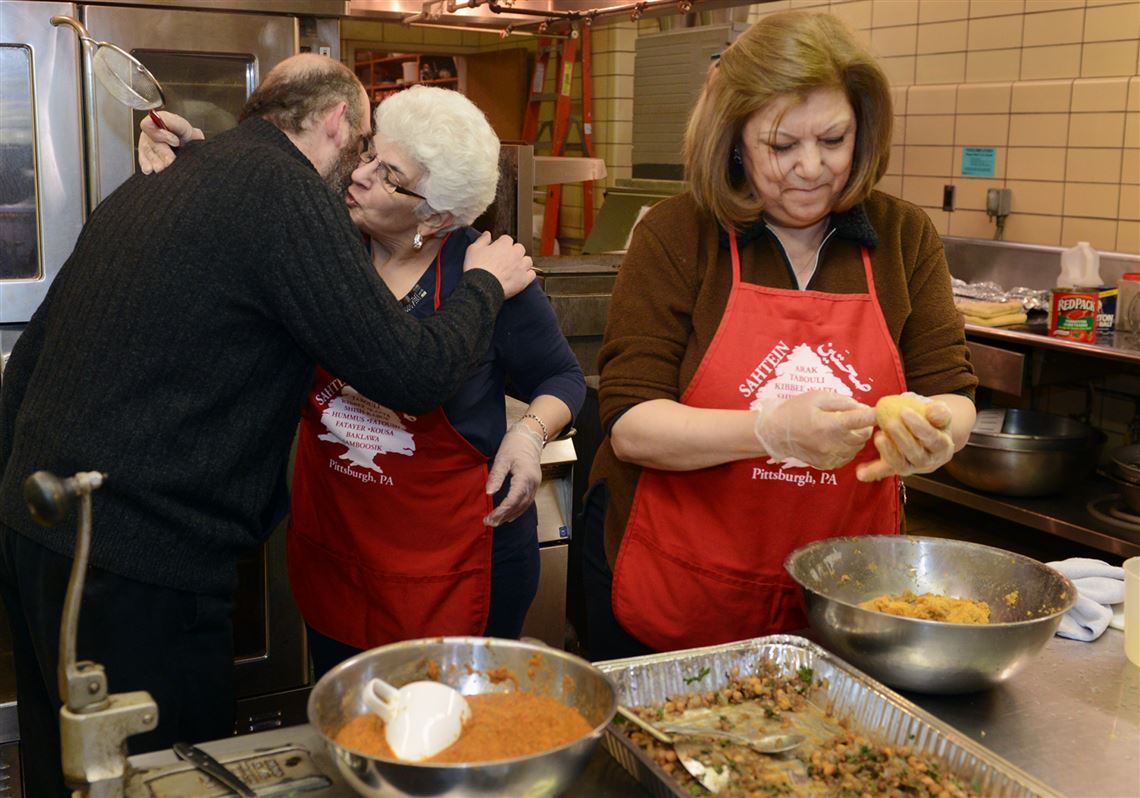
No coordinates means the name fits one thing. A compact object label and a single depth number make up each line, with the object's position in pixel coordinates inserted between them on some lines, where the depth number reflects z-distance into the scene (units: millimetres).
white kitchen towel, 1607
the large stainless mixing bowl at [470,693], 1003
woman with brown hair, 1684
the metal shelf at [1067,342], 3527
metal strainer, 2016
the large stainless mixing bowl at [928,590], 1333
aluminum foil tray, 1167
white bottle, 4090
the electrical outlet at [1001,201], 4777
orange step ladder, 6855
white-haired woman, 1922
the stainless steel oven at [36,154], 2559
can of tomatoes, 3744
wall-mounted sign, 4871
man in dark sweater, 1526
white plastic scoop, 1081
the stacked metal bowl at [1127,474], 3494
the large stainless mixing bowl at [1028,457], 3777
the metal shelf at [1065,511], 3500
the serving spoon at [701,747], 1194
